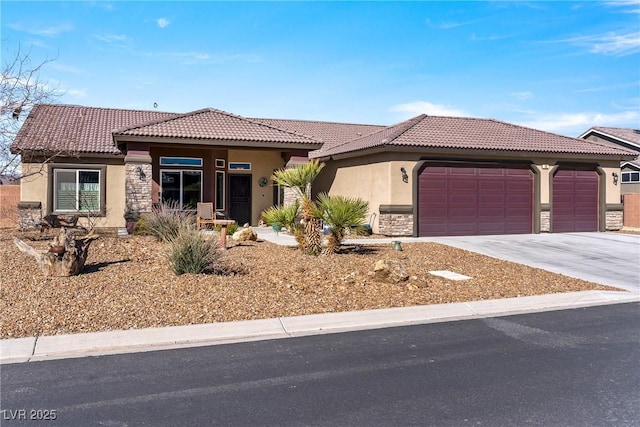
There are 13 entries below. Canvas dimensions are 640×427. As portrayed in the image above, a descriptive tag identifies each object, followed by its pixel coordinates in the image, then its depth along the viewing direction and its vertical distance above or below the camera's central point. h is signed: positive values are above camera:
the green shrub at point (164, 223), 14.54 -0.40
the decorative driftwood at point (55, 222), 17.62 -0.45
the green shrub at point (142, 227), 16.92 -0.59
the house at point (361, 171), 20.38 +1.54
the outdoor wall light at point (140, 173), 19.97 +1.27
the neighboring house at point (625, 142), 35.75 +4.54
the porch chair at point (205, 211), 19.62 -0.08
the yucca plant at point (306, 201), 13.69 +0.21
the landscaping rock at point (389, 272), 10.92 -1.23
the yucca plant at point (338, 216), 13.81 -0.16
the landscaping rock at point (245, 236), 16.78 -0.82
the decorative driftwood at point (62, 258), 10.09 -0.92
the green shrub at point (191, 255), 10.54 -0.88
